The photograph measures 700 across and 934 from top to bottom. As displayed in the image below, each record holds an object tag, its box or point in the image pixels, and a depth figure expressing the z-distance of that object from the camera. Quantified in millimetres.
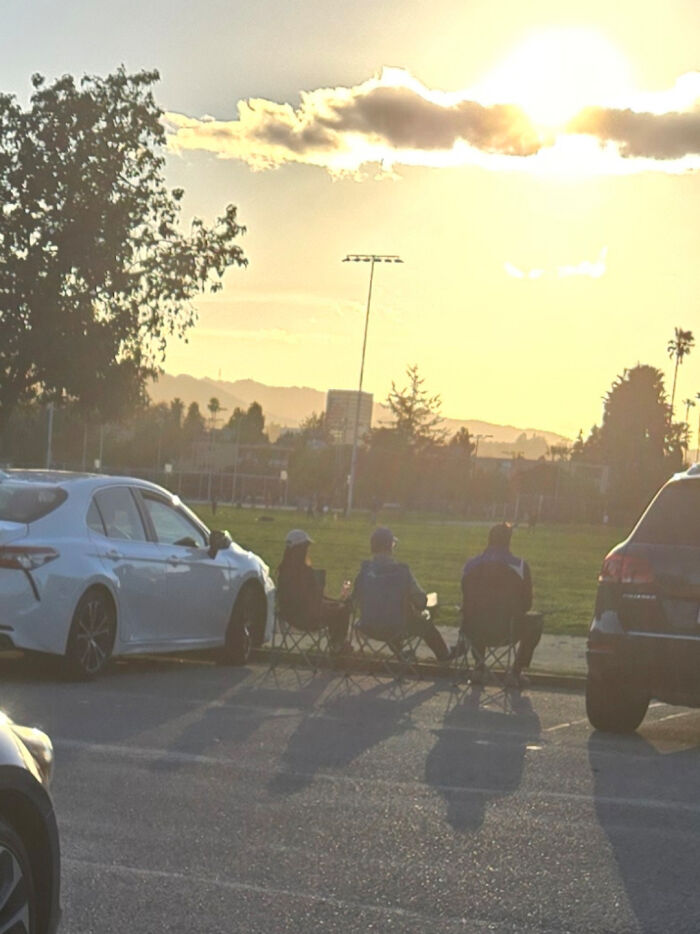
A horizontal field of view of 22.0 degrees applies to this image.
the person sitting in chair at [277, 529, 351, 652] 15180
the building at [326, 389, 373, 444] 194550
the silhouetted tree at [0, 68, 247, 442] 26875
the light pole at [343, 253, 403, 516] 103188
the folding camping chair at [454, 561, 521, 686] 14320
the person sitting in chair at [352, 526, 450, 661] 14617
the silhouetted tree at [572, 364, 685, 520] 169875
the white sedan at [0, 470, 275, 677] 12984
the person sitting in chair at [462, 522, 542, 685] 14320
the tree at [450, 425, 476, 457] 188412
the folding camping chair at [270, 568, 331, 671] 15047
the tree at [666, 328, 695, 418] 186750
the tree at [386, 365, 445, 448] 134250
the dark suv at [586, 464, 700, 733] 10805
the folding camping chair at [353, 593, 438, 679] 14750
